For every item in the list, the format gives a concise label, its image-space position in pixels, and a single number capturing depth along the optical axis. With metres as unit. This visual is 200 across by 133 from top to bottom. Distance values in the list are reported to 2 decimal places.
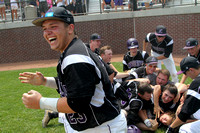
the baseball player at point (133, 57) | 6.37
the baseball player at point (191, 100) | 3.25
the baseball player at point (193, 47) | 5.98
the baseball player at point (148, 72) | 5.50
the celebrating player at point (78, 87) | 1.97
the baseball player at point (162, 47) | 7.26
